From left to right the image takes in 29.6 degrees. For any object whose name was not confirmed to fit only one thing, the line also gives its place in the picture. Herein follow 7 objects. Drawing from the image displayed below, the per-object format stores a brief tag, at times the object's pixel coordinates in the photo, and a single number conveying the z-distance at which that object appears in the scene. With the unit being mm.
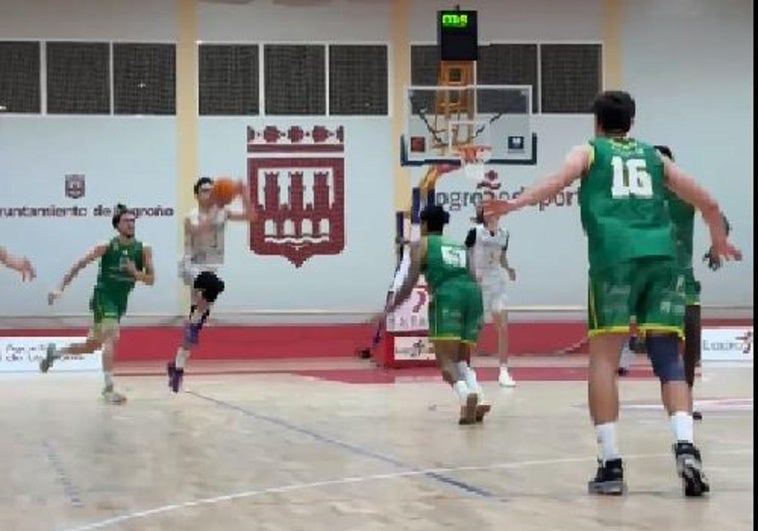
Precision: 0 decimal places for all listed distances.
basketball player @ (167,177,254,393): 15000
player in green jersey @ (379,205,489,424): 11383
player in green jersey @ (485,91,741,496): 6871
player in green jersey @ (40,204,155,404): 14875
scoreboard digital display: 22531
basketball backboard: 22641
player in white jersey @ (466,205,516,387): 18141
